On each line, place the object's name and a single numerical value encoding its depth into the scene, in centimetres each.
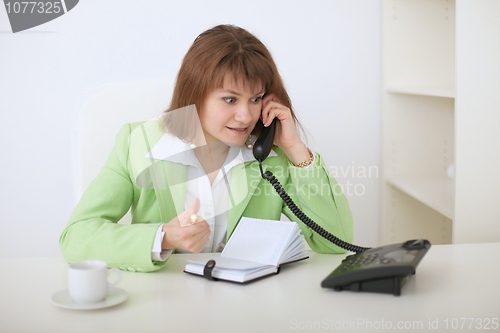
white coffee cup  81
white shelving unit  204
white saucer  81
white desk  77
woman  106
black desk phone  86
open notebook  97
